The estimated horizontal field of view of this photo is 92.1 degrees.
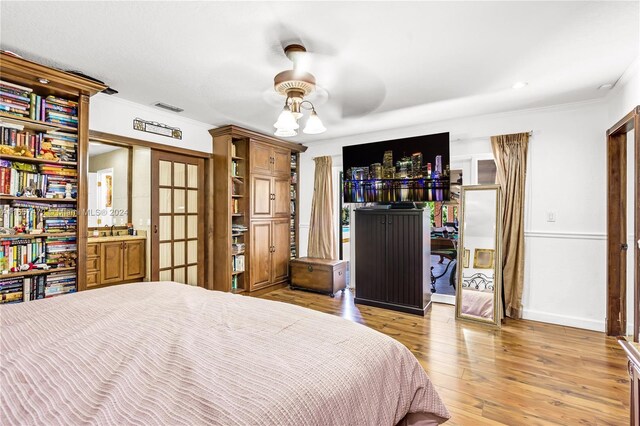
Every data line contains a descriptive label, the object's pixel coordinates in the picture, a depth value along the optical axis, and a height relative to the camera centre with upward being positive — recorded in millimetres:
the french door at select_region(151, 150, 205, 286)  3707 -76
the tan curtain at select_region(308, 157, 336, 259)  4781 -34
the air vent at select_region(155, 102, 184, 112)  3343 +1175
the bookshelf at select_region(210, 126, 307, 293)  4090 +42
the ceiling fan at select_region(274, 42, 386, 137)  2104 +1147
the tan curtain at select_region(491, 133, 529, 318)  3422 +21
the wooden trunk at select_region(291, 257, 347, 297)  4355 -899
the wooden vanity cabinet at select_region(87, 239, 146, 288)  4062 -693
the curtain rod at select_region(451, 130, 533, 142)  3419 +926
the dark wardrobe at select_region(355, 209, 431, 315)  3551 -557
